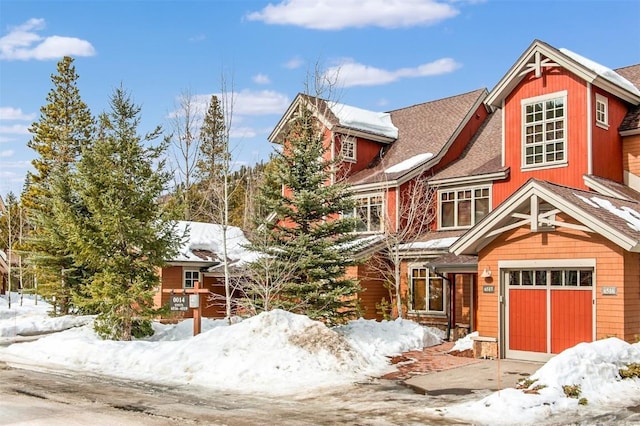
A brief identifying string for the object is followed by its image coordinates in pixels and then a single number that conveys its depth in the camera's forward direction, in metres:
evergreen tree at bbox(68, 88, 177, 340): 18.66
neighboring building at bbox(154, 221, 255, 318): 29.41
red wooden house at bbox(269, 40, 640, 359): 15.48
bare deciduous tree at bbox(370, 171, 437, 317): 23.98
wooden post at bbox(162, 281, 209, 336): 18.67
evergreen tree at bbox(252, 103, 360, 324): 18.81
